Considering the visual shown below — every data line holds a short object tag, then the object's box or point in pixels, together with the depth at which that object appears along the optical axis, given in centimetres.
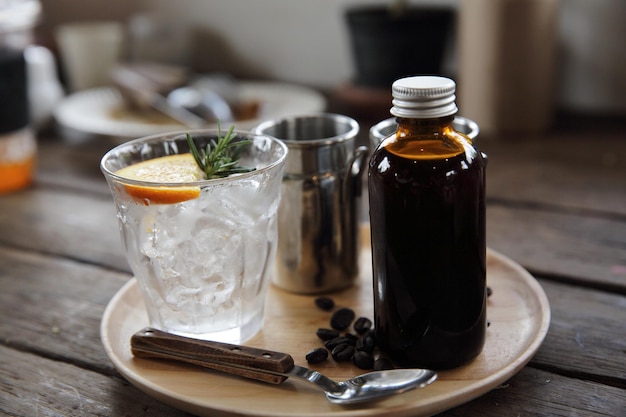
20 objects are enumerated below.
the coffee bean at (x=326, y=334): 61
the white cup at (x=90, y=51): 160
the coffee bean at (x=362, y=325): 62
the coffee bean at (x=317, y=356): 57
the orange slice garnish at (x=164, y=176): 55
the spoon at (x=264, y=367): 50
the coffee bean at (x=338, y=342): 59
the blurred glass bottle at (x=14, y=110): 108
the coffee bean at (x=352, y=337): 60
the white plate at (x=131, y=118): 120
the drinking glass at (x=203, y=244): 57
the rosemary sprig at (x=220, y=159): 60
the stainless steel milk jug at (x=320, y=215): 67
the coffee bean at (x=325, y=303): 67
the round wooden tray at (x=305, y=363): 50
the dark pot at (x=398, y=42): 127
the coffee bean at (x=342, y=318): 63
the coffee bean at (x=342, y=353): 57
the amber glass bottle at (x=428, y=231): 51
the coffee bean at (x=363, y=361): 56
